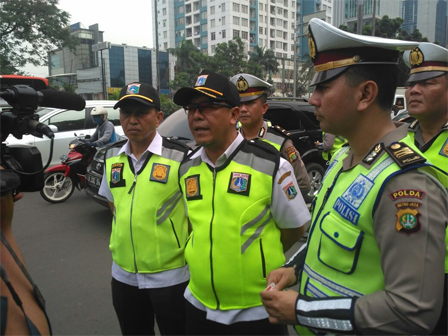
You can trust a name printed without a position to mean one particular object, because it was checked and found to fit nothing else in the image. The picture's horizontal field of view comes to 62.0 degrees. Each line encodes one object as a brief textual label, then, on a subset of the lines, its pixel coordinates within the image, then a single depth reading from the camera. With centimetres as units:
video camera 131
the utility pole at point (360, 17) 1139
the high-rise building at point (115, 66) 6888
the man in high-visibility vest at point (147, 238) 217
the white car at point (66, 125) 781
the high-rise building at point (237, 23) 7806
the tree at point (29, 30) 1894
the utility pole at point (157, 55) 1945
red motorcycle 670
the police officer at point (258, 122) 353
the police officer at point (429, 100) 241
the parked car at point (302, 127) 689
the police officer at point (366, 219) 102
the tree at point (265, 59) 6028
